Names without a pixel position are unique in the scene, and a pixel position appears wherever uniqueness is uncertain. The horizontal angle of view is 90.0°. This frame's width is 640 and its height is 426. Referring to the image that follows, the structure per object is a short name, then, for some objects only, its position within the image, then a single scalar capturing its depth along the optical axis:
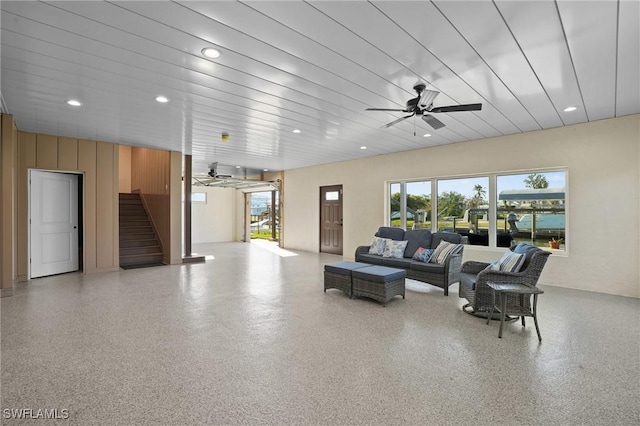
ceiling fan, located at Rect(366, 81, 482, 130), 3.40
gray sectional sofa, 4.94
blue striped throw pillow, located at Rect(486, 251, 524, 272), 3.76
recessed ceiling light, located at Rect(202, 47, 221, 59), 2.85
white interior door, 5.93
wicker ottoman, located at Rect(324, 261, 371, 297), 4.68
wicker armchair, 3.60
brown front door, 9.17
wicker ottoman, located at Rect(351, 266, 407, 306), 4.27
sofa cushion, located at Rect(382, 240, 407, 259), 5.76
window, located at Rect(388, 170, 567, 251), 5.60
